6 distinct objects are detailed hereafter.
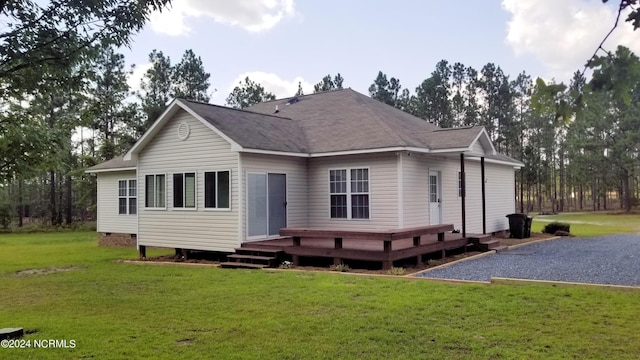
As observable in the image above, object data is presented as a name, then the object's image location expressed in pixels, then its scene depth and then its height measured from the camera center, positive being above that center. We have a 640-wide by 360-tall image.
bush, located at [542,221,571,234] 18.98 -1.42
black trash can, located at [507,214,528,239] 17.45 -1.21
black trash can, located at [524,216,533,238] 17.56 -1.33
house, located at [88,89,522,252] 12.81 +0.56
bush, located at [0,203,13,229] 31.12 -1.11
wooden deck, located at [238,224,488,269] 10.54 -1.25
